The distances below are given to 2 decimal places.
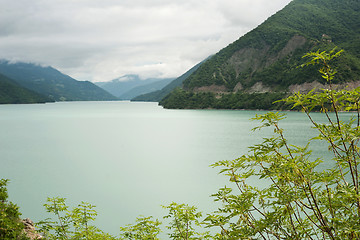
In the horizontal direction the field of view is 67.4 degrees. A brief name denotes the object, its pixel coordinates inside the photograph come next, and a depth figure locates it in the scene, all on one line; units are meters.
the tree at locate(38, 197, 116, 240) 6.15
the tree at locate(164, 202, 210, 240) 5.38
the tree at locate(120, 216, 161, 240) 5.80
